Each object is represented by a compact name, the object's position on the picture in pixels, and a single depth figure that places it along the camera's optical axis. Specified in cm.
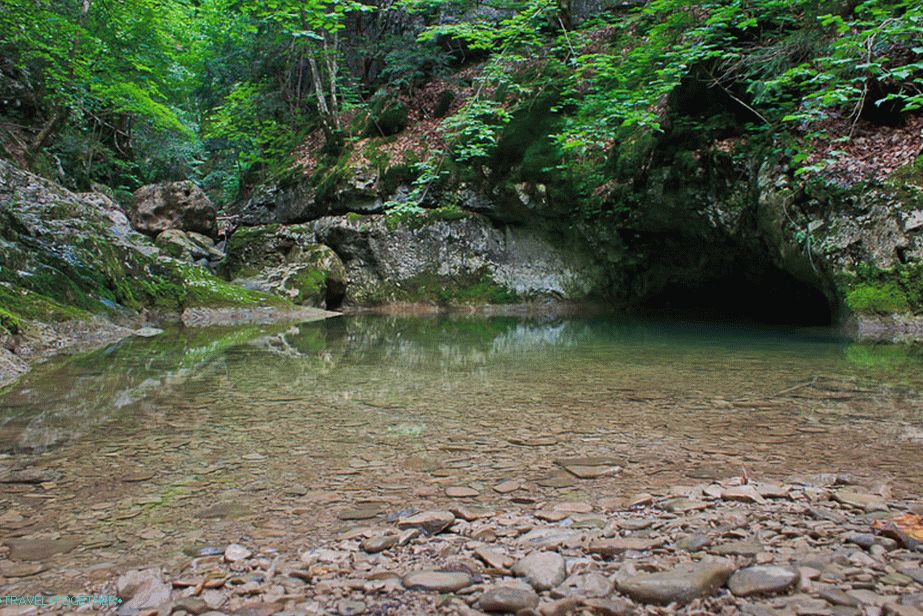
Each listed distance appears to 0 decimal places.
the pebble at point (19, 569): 173
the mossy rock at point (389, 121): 1633
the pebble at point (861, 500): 205
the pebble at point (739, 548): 169
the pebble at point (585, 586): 152
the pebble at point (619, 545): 175
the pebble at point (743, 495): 214
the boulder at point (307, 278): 1330
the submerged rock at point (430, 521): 200
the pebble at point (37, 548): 185
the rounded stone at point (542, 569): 157
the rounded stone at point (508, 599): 146
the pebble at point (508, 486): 242
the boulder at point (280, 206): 1645
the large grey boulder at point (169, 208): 1739
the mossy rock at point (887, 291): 819
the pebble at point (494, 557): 170
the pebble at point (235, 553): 179
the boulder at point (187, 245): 1536
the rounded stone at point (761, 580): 147
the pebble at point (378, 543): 185
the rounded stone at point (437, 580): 159
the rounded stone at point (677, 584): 146
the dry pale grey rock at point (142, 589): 155
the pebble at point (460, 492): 237
